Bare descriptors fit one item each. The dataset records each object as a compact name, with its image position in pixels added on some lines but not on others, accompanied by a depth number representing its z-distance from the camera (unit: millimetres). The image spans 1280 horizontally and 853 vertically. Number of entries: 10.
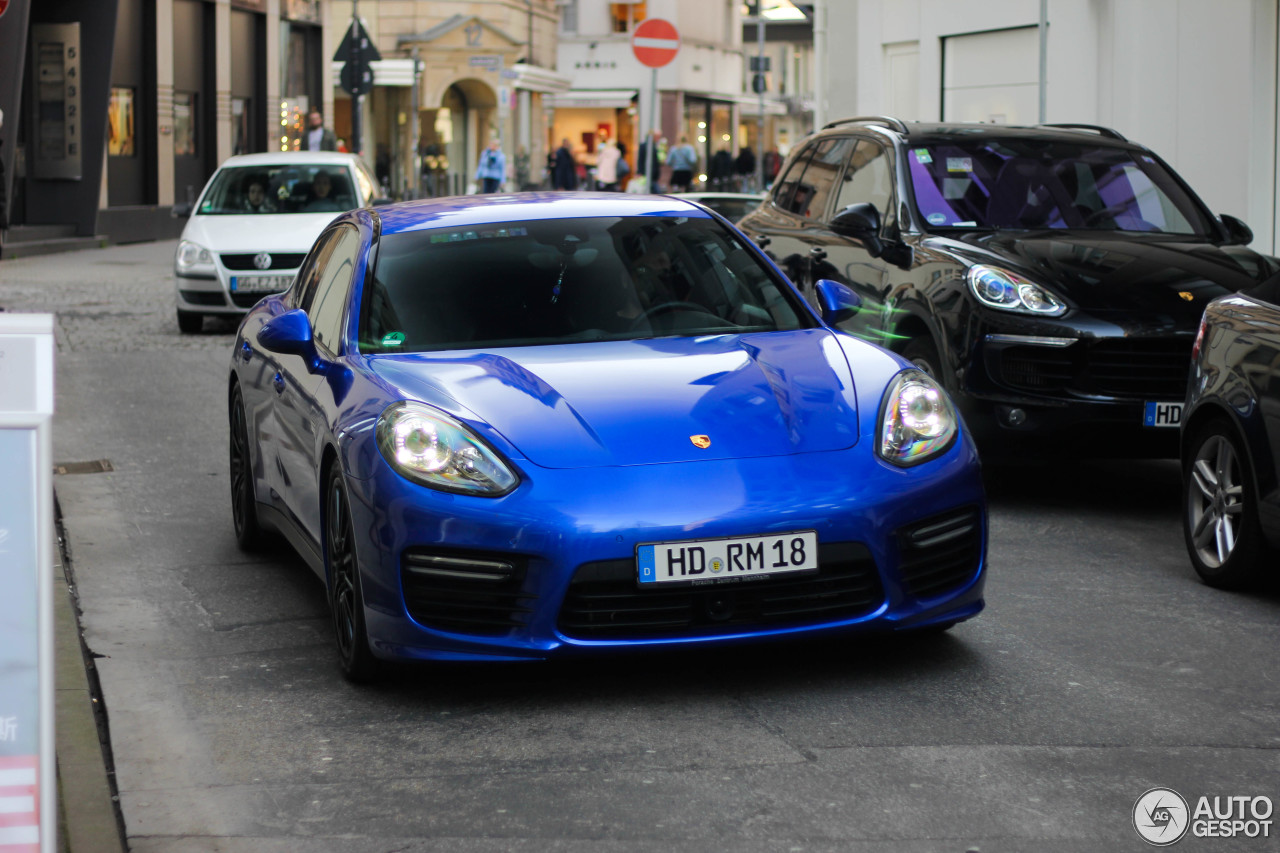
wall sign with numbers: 30781
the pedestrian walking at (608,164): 39656
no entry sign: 19672
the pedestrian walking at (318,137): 29719
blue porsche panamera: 4805
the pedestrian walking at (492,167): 37500
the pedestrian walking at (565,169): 41812
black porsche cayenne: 7684
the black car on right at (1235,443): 6035
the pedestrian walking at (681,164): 36812
